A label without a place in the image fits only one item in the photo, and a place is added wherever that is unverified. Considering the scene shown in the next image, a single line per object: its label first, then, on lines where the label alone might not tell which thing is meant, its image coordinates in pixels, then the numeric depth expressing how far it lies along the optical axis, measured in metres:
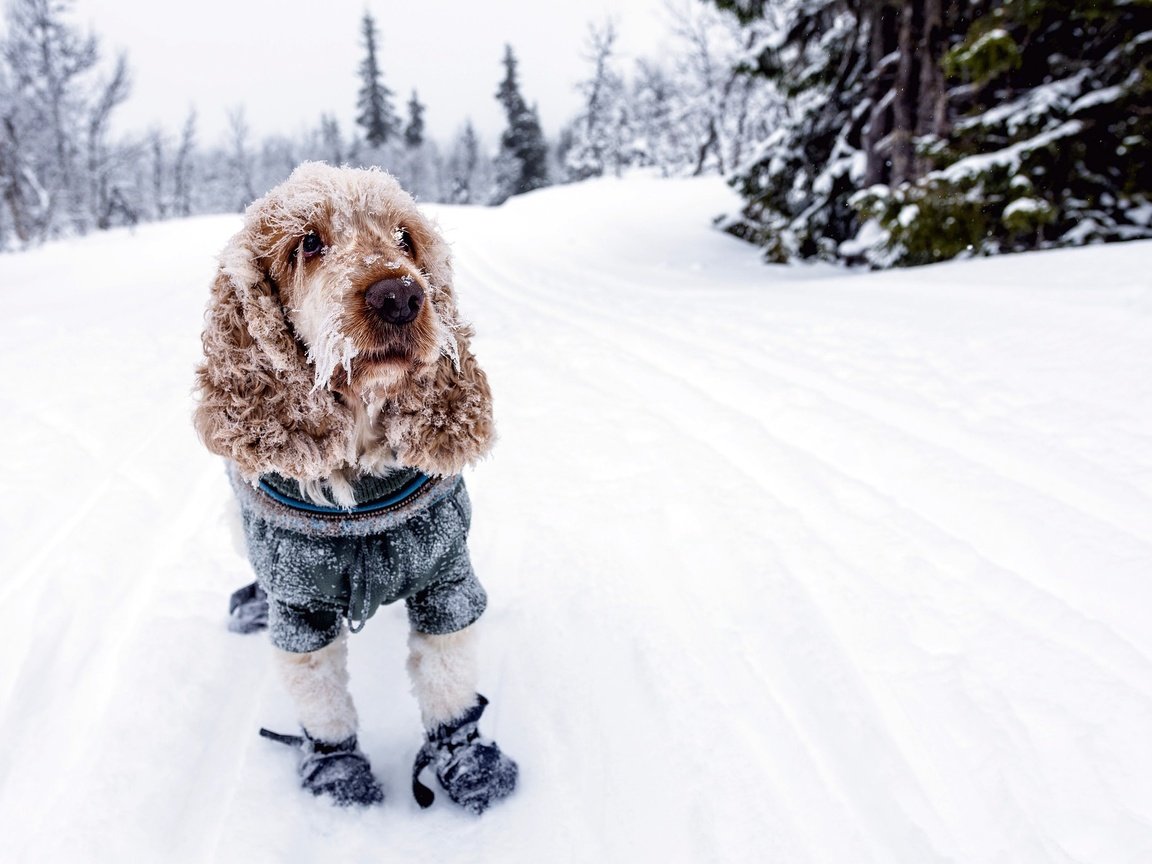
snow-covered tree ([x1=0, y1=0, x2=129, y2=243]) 24.34
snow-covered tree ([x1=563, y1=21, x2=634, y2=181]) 46.62
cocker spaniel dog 1.64
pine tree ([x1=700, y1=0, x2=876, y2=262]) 10.91
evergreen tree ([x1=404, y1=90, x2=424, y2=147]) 54.81
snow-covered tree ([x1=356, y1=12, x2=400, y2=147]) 48.50
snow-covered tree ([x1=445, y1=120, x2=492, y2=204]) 58.75
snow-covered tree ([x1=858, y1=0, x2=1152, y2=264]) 6.66
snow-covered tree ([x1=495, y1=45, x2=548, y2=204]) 43.31
